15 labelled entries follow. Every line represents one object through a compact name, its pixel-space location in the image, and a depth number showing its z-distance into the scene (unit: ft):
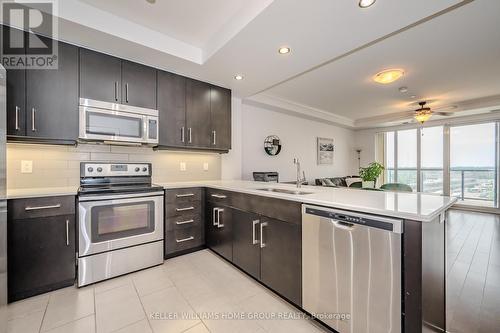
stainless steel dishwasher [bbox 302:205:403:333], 3.82
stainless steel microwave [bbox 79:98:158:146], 7.28
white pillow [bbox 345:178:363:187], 20.67
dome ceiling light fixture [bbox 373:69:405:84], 9.98
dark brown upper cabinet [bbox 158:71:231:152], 9.11
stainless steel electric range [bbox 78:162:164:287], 6.72
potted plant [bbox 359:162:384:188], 15.64
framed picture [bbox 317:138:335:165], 19.93
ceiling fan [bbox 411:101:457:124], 15.10
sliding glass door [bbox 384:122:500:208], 17.67
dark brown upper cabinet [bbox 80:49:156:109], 7.38
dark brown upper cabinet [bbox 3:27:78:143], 6.32
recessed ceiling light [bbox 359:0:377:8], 5.12
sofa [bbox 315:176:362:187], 17.61
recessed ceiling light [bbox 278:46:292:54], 7.22
